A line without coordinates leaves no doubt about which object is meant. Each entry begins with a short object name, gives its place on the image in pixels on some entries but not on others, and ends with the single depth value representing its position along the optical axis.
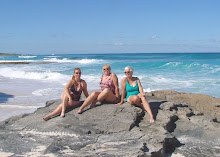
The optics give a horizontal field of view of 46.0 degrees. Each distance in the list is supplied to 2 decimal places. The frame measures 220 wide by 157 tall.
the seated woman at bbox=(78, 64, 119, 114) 5.58
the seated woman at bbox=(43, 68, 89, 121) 5.55
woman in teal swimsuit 5.47
